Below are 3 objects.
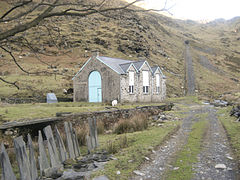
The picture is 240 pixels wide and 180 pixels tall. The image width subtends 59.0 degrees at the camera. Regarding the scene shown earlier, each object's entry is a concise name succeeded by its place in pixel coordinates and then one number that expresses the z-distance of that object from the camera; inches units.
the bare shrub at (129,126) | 477.1
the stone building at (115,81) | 1043.9
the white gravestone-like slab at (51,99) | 1035.7
